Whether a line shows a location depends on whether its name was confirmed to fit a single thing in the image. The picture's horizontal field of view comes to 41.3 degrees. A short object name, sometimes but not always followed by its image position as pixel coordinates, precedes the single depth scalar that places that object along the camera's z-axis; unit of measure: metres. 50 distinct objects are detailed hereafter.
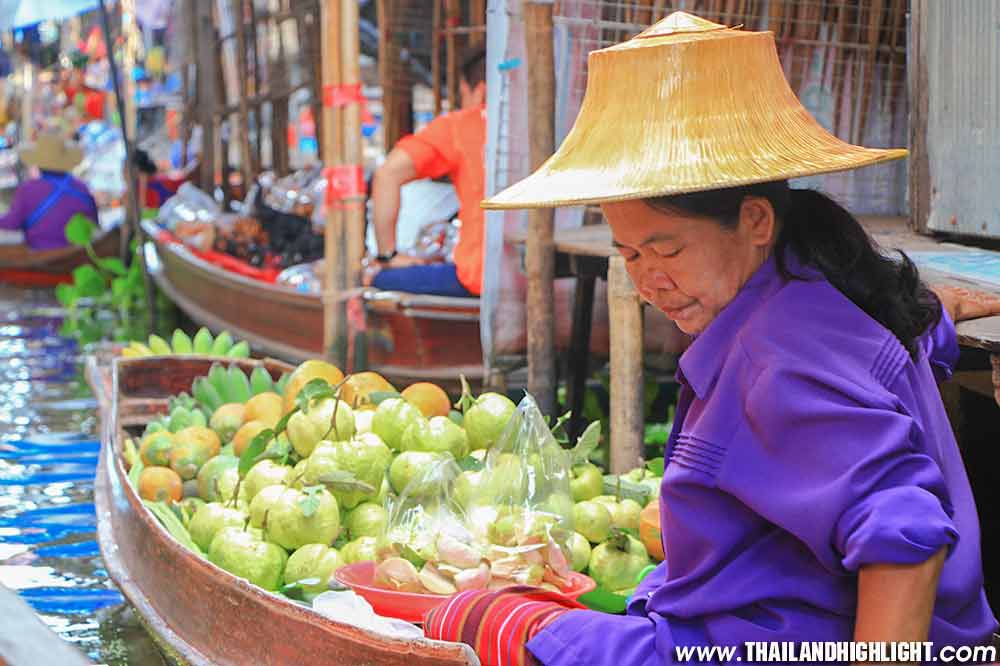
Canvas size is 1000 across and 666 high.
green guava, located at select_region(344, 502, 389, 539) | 2.92
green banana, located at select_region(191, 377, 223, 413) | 4.28
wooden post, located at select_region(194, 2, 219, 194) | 10.31
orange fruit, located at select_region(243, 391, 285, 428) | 3.79
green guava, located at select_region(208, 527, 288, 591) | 2.82
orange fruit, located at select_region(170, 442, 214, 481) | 3.62
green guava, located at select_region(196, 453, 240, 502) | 3.43
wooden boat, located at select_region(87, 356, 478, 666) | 2.17
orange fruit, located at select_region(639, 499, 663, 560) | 2.78
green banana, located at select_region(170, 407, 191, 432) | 3.96
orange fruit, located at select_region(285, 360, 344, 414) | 3.78
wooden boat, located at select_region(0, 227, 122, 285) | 11.45
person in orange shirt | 5.52
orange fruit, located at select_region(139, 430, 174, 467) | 3.71
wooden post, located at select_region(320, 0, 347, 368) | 4.90
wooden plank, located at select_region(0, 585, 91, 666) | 1.40
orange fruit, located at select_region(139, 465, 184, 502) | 3.49
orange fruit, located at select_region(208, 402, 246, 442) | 3.90
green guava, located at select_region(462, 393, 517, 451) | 3.14
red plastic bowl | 2.36
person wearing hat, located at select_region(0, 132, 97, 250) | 11.52
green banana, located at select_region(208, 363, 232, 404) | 4.32
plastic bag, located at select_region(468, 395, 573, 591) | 2.39
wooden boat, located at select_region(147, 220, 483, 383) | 5.69
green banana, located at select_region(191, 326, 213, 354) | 5.18
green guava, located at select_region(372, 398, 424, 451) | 3.12
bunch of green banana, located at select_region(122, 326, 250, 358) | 5.16
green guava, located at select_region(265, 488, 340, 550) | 2.84
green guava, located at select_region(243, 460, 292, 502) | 3.09
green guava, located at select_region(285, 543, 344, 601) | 2.80
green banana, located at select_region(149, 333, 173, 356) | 5.19
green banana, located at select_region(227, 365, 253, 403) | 4.32
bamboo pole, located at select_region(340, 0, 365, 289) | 4.86
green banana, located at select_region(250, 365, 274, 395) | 4.27
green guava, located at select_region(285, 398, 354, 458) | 3.15
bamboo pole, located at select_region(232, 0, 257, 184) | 9.77
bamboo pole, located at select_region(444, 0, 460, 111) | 7.93
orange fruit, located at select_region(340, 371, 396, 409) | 3.52
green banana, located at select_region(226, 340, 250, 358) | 5.14
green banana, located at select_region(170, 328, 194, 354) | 5.19
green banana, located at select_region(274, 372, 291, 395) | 4.13
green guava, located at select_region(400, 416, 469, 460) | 3.02
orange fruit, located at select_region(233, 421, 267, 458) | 3.64
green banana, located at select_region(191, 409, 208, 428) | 3.99
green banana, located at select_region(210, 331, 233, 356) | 5.23
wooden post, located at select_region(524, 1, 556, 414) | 4.12
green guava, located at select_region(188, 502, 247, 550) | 3.04
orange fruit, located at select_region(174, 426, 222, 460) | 3.71
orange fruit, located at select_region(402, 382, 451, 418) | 3.53
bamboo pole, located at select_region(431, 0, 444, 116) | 7.98
